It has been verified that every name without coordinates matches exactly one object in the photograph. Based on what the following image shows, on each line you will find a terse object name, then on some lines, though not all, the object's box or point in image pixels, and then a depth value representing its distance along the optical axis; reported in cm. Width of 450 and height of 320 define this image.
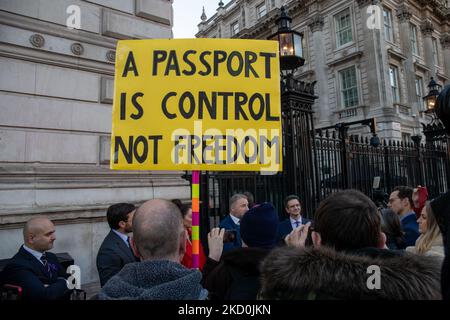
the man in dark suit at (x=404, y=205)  430
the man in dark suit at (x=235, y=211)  491
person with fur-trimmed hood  134
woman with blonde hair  265
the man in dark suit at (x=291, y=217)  542
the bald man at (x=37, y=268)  265
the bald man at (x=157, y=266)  159
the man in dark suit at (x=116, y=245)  329
